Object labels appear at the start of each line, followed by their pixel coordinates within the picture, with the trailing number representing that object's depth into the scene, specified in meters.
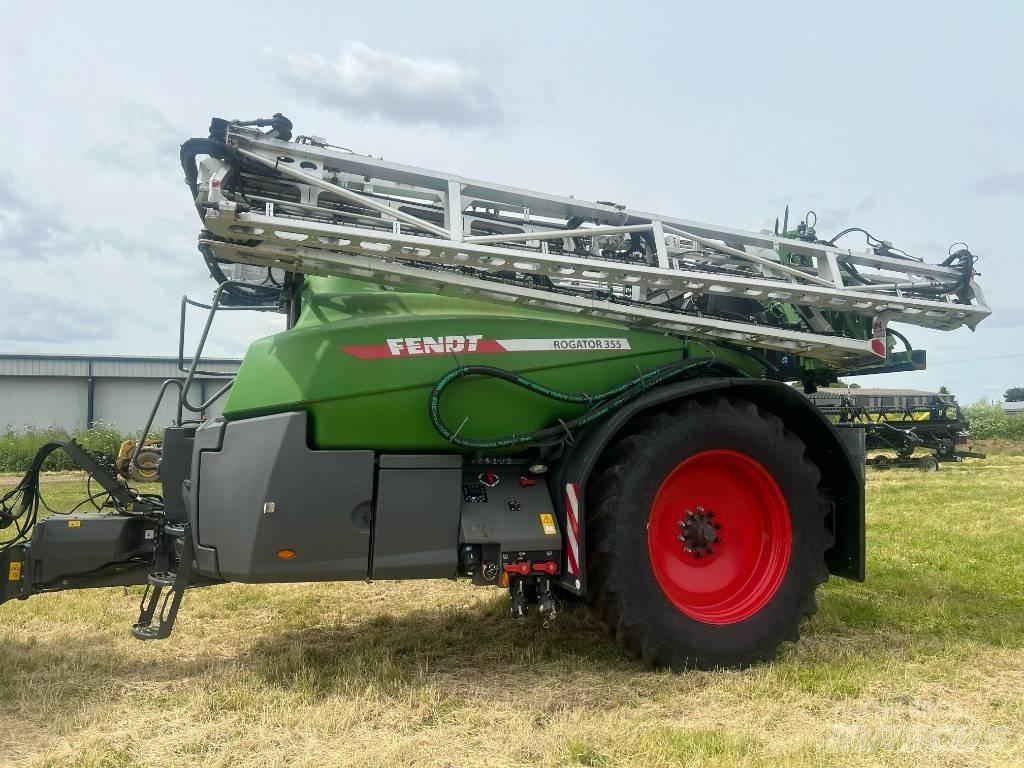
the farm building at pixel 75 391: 28.83
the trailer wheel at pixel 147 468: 5.16
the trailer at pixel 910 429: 18.67
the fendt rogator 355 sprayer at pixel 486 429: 3.88
